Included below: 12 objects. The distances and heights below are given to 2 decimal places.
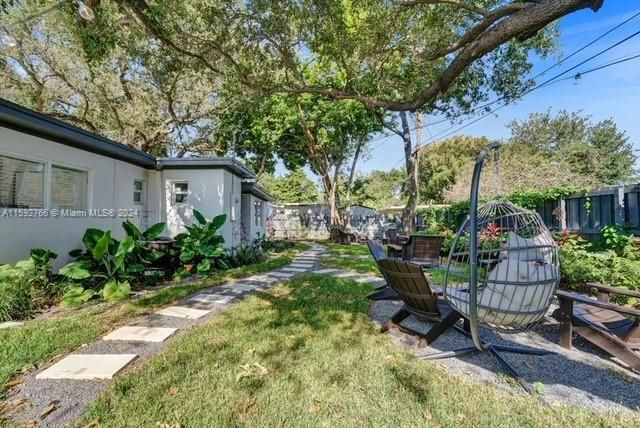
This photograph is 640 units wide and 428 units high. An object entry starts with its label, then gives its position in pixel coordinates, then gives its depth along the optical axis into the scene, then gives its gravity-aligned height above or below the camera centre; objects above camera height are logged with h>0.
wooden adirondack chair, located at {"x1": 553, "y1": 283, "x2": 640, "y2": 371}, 3.16 -1.11
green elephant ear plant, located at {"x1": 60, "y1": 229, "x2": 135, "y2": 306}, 5.33 -0.83
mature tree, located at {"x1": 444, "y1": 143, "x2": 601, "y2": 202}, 16.61 +2.14
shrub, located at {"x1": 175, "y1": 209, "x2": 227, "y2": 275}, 7.75 -0.61
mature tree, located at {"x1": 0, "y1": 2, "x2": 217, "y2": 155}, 11.42 +5.03
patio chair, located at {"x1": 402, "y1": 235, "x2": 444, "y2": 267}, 8.66 -0.75
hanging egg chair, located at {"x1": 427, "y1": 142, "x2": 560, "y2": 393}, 2.62 -0.54
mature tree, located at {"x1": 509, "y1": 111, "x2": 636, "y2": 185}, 25.03 +6.32
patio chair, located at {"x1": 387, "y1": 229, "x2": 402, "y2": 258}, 9.40 -0.78
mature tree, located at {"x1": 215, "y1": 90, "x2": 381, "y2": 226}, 16.56 +4.55
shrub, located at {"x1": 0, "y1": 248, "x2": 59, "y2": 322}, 4.46 -0.95
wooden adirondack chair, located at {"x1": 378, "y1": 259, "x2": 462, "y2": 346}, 3.37 -0.81
